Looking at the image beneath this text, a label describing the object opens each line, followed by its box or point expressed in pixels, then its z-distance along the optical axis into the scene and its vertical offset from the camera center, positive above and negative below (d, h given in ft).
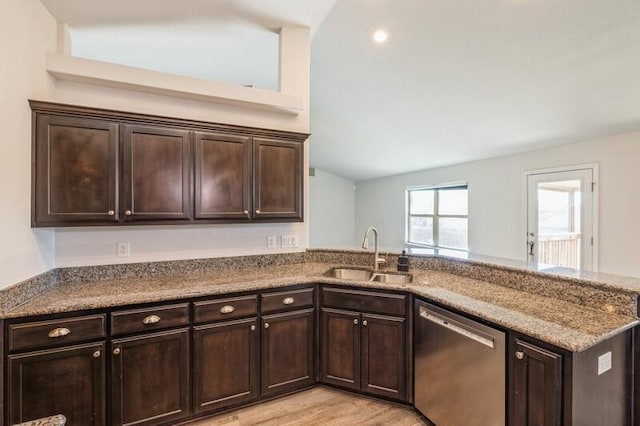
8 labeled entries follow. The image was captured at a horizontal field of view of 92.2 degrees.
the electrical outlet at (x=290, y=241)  9.79 -0.98
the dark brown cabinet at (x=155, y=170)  6.67 +0.99
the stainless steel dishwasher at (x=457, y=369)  5.27 -3.06
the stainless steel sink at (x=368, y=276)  8.65 -1.92
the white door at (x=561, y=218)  12.34 -0.32
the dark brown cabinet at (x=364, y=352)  7.36 -3.54
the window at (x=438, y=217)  18.75 -0.43
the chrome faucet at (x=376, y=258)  8.77 -1.44
